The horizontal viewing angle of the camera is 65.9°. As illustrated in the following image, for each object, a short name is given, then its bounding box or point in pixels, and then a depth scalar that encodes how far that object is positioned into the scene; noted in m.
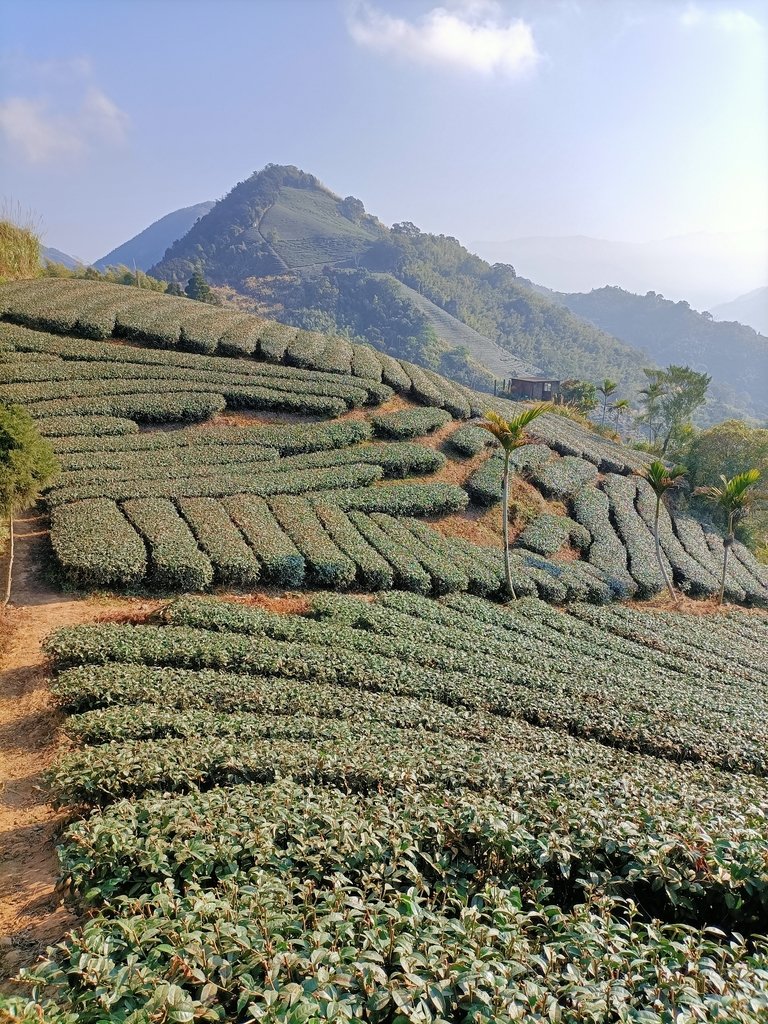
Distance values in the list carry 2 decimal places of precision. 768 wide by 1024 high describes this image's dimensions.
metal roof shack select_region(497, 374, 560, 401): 72.14
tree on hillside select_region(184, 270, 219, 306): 72.31
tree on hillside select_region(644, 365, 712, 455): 57.30
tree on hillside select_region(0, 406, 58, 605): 11.53
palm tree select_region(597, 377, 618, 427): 46.05
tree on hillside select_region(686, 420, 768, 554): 30.34
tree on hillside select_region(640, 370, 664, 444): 51.22
